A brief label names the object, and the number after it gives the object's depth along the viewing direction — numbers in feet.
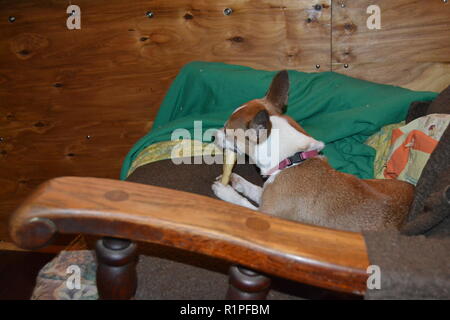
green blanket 6.97
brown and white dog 5.29
